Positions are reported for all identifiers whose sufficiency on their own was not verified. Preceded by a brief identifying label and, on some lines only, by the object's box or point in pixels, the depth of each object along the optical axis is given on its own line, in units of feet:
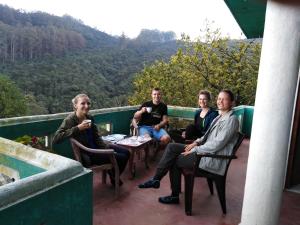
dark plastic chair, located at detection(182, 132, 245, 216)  7.22
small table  9.38
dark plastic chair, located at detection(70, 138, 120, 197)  7.74
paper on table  9.96
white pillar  5.33
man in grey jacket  7.15
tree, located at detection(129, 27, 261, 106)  29.36
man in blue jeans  11.81
